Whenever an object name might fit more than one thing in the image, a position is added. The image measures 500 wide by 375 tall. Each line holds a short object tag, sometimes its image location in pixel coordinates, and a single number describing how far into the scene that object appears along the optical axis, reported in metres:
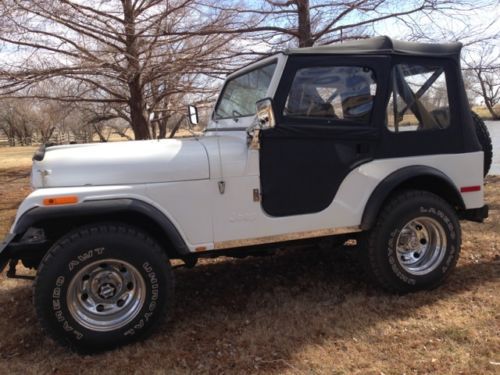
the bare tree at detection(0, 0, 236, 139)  8.30
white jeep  3.17
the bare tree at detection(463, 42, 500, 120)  9.00
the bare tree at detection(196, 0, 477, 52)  8.48
